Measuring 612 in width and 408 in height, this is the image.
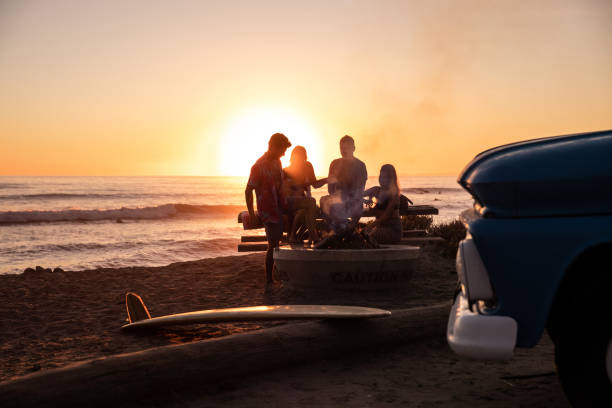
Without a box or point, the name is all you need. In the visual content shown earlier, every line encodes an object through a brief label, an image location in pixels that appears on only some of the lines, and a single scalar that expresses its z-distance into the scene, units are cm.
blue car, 251
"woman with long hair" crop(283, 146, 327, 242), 817
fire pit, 684
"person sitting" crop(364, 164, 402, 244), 802
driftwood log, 324
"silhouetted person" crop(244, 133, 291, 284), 742
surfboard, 440
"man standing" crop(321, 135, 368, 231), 771
